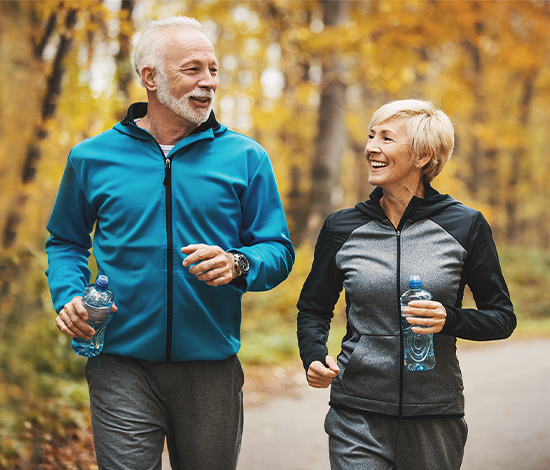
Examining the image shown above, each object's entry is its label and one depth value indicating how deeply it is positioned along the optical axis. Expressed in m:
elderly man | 2.69
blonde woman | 2.62
